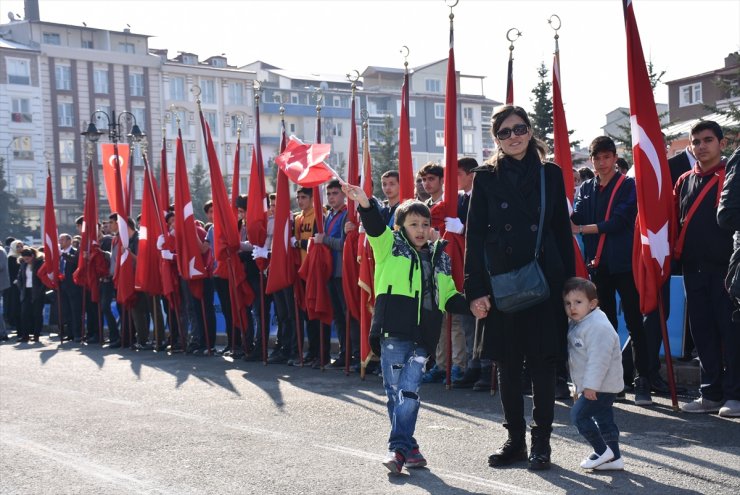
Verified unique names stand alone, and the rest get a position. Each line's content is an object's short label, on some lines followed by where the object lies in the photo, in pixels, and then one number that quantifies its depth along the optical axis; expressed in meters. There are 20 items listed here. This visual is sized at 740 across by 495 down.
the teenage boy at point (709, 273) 7.80
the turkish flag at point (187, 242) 14.25
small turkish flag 7.25
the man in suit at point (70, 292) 18.33
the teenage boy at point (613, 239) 8.56
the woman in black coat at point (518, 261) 5.96
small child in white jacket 5.88
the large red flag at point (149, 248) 15.30
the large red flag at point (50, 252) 18.90
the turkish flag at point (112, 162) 17.62
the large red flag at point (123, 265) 15.84
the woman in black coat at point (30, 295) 19.30
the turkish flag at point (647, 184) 8.09
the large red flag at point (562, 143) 9.42
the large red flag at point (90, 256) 17.20
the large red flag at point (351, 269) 11.18
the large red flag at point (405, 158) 10.73
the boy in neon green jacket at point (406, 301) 6.30
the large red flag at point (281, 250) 12.34
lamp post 21.86
